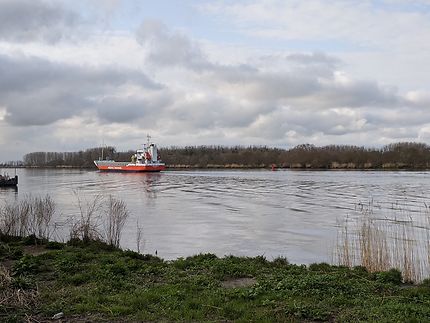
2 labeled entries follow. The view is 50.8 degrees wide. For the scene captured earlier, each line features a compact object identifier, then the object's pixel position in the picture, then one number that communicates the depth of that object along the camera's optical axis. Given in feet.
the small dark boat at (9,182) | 168.55
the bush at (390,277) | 30.65
